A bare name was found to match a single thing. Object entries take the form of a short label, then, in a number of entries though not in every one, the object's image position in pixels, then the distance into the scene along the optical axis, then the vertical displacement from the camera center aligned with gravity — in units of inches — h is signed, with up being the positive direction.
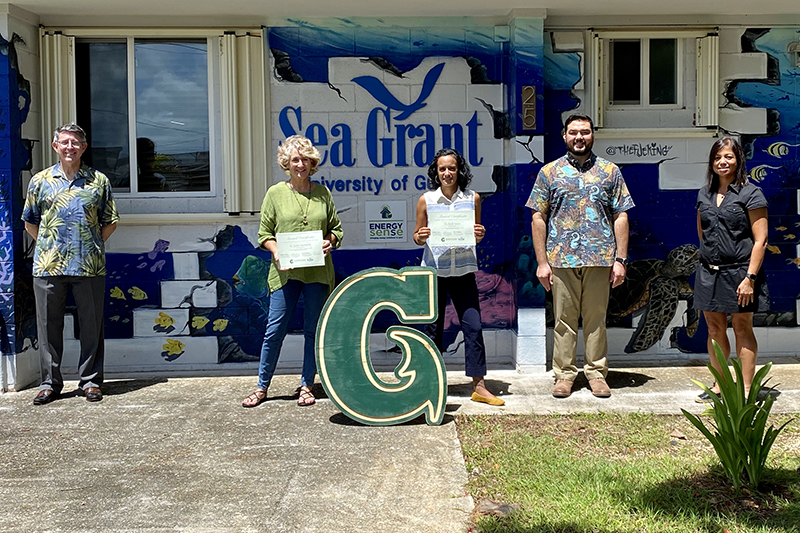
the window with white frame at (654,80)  277.1 +49.9
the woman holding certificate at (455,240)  224.7 -3.3
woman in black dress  215.9 -5.3
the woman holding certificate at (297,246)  224.2 -4.5
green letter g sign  210.4 -33.2
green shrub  158.1 -39.8
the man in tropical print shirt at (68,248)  238.4 -4.7
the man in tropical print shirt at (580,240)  233.5 -3.8
